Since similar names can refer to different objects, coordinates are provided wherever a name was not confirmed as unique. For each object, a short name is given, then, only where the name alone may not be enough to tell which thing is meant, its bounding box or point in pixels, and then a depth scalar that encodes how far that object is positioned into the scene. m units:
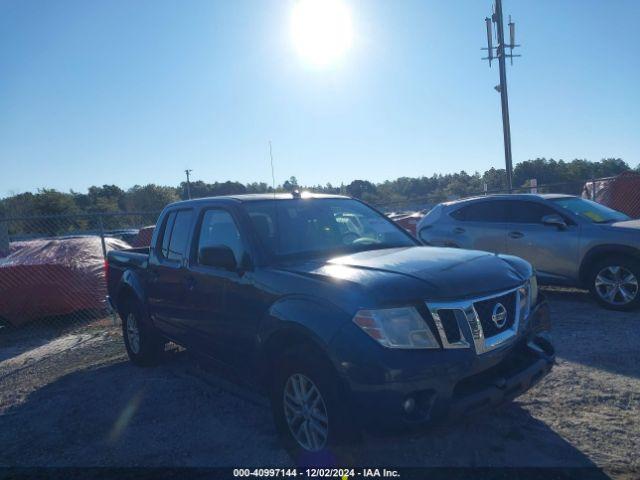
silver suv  6.89
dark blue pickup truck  2.86
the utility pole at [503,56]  18.19
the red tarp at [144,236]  15.68
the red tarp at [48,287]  9.03
